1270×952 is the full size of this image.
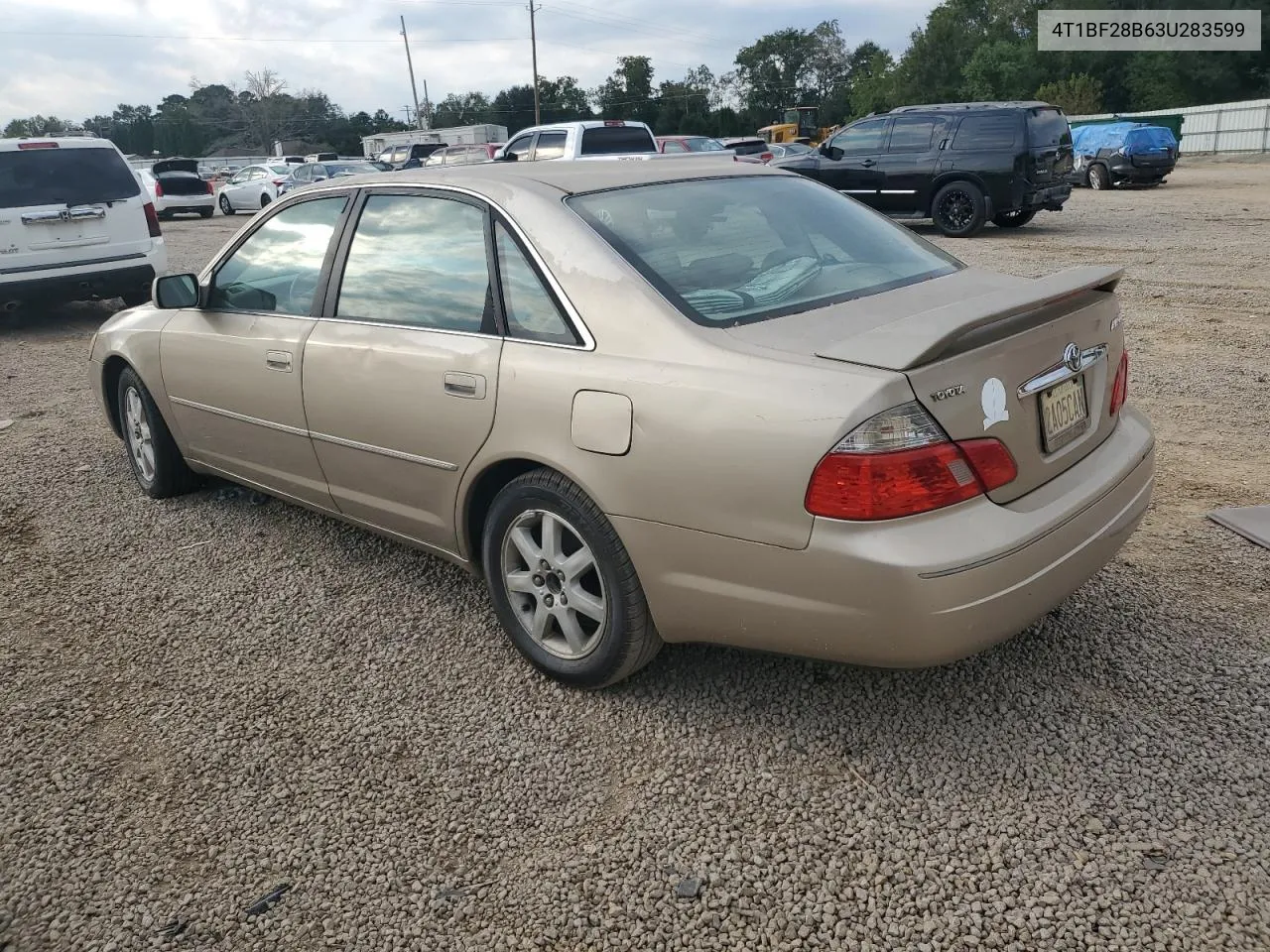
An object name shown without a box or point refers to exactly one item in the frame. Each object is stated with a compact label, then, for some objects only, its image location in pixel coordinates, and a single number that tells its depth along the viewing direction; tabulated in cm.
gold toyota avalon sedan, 237
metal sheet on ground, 391
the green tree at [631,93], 9125
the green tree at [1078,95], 5378
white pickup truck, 1564
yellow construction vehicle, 4567
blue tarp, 2311
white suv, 945
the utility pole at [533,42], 6100
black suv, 1391
